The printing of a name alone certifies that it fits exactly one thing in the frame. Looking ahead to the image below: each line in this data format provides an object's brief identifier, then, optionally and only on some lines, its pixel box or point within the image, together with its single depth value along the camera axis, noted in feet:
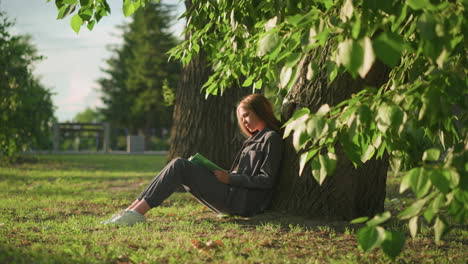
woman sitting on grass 15.52
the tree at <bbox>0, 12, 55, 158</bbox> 43.16
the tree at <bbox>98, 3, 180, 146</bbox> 126.06
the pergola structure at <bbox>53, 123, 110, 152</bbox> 87.20
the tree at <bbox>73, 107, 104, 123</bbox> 226.58
